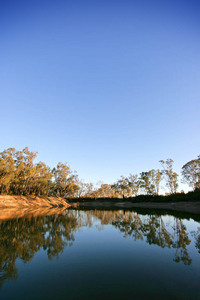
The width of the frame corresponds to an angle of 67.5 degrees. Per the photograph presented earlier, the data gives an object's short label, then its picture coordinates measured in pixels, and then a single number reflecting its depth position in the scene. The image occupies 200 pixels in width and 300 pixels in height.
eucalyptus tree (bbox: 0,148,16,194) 37.56
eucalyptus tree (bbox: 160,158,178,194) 53.75
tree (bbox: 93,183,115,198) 90.86
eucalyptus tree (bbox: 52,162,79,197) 70.53
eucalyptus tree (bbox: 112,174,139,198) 73.19
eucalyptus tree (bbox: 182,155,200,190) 47.94
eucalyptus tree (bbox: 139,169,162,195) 59.50
